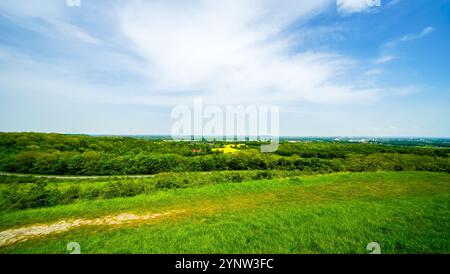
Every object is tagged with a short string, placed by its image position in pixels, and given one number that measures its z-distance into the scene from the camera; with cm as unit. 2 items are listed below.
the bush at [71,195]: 914
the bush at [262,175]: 1437
